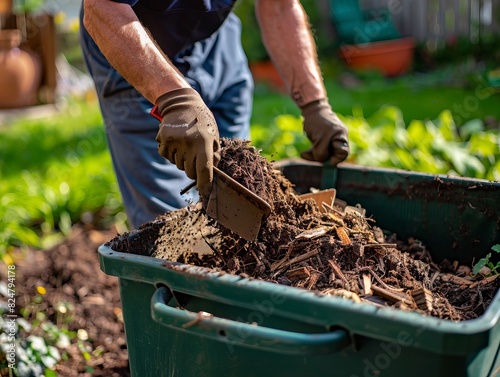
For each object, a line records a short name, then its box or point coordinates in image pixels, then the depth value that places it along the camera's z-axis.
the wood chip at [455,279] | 1.65
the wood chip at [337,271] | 1.46
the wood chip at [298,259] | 1.53
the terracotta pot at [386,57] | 7.84
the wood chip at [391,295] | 1.40
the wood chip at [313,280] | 1.45
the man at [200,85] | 2.12
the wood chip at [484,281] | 1.60
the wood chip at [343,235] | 1.57
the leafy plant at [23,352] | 2.00
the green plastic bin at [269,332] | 1.11
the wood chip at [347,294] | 1.30
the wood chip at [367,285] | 1.43
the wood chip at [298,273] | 1.48
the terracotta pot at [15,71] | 6.26
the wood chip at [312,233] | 1.57
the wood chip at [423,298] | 1.38
